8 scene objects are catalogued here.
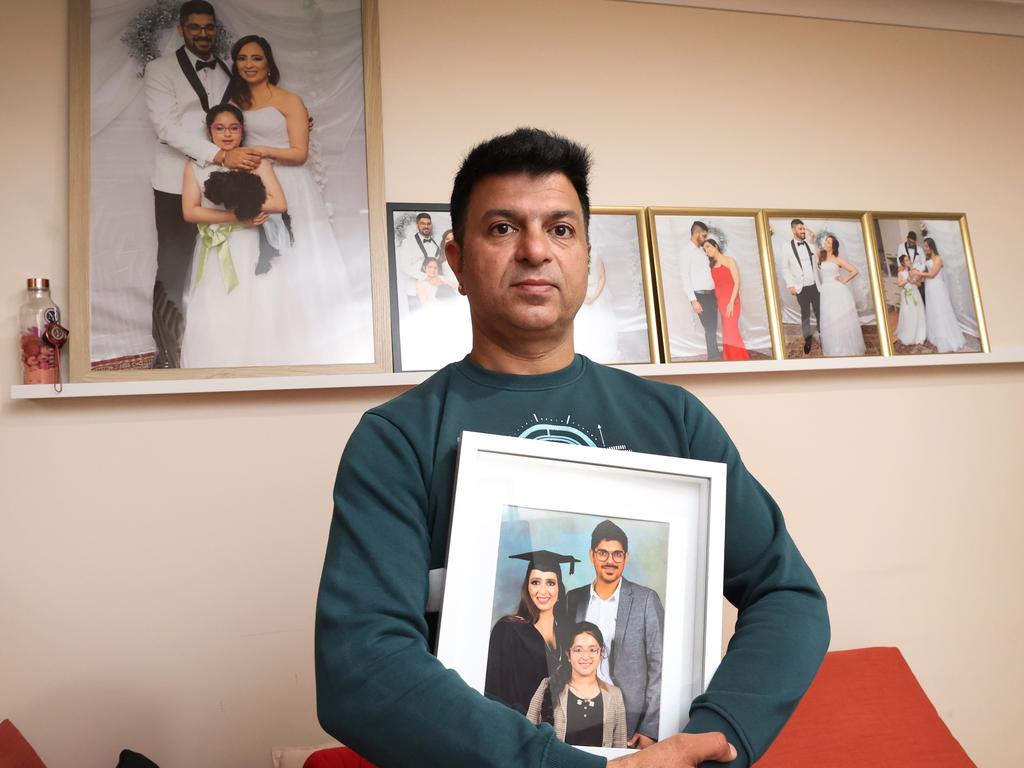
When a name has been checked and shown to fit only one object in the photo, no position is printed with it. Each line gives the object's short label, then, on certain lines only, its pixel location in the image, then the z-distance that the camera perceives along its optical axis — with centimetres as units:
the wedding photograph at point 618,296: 247
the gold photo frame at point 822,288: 264
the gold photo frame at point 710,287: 254
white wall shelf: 213
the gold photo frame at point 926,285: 273
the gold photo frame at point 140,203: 220
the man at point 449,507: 99
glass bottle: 212
